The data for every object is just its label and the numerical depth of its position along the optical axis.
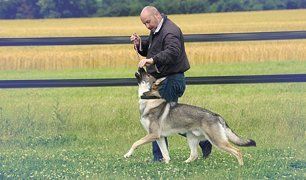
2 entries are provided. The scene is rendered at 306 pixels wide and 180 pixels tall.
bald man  13.70
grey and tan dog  13.83
